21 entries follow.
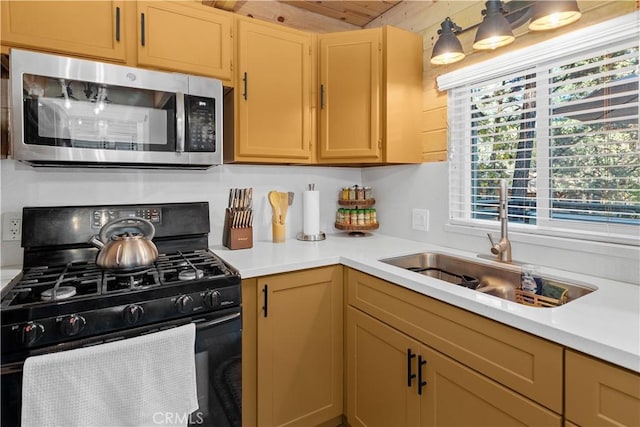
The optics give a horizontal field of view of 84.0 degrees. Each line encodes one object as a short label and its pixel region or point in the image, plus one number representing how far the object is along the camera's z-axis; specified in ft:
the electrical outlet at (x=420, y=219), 6.74
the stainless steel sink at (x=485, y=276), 4.26
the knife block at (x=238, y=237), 6.28
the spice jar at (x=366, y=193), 7.59
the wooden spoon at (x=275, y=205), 7.00
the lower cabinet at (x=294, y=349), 5.01
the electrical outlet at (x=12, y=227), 5.11
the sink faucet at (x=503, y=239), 5.08
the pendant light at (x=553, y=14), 3.73
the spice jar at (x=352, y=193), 7.59
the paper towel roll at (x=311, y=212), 6.97
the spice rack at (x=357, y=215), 7.34
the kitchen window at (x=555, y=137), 4.26
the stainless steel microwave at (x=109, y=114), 4.32
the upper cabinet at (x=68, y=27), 4.38
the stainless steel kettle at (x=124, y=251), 4.59
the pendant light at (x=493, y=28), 4.32
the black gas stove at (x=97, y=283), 3.55
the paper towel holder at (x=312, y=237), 7.00
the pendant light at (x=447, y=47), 5.11
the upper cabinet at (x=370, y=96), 6.27
